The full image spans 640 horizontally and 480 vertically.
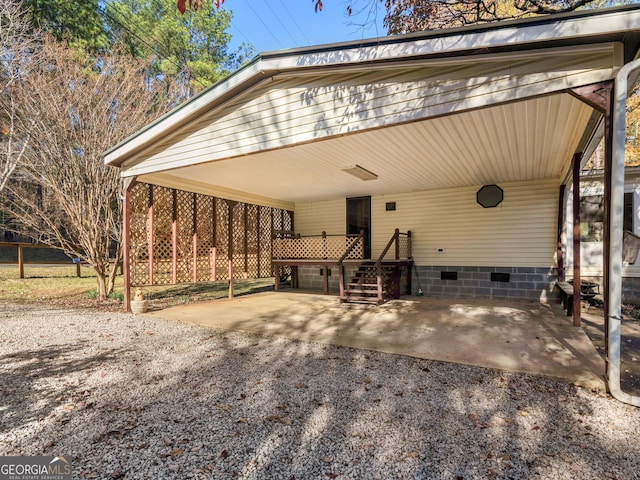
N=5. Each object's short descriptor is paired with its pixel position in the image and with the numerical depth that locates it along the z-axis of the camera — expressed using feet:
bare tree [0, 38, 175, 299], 23.79
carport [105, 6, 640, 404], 10.40
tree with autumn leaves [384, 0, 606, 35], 20.08
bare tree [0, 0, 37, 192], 23.81
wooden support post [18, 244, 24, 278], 33.63
